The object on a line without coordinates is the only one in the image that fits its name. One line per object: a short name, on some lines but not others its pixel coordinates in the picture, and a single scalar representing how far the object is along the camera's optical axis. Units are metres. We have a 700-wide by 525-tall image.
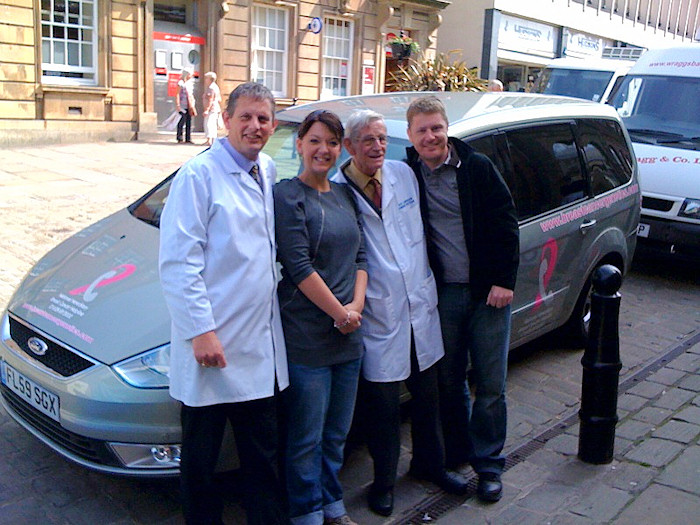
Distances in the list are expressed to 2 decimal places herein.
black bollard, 3.96
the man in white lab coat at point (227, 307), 2.74
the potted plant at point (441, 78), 15.52
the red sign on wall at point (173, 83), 17.91
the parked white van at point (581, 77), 13.61
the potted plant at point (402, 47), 22.70
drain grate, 3.53
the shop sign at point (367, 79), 22.17
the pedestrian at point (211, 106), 16.41
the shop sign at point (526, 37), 28.95
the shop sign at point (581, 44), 32.78
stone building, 15.30
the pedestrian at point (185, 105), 16.75
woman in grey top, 2.97
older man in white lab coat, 3.28
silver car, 3.19
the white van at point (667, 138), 8.02
